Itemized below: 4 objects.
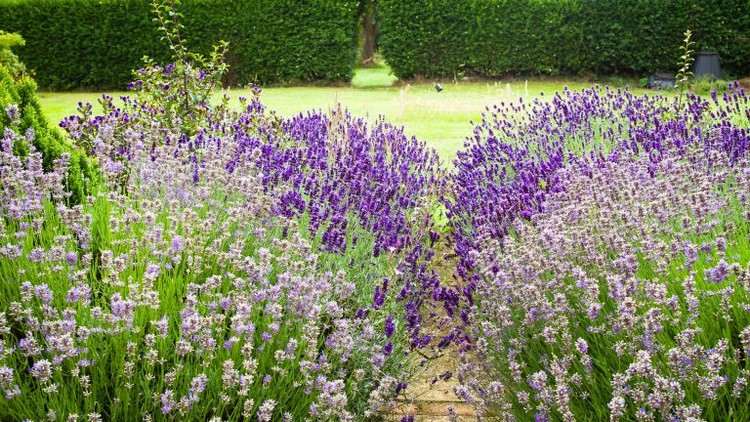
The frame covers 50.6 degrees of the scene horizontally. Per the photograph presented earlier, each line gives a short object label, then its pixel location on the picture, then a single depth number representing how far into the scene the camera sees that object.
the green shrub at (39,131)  3.98
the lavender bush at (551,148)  4.50
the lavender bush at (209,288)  2.41
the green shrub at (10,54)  12.25
